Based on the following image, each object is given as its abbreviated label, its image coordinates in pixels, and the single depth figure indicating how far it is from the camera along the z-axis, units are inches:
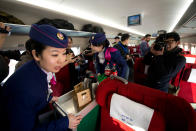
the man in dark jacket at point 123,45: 117.3
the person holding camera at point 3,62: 48.2
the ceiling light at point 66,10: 92.3
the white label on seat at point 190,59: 93.3
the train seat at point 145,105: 24.5
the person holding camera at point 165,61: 56.8
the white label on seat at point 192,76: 75.2
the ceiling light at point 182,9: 118.2
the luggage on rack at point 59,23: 109.5
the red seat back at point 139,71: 110.7
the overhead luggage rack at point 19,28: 78.7
